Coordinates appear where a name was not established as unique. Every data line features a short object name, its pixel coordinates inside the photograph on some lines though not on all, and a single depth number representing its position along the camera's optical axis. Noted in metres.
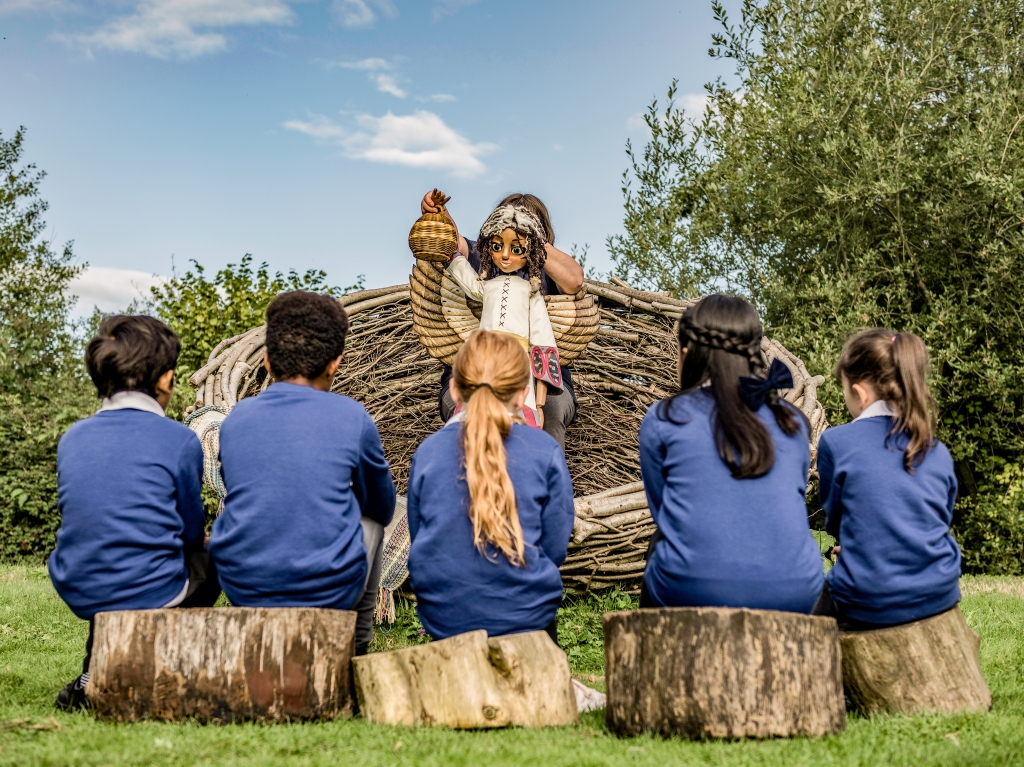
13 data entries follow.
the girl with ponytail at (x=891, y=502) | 2.52
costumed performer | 4.42
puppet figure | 4.16
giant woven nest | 5.50
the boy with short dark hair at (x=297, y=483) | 2.41
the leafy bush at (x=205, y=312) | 6.56
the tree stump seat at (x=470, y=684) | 2.28
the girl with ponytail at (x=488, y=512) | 2.37
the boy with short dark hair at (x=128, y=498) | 2.43
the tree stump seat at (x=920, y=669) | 2.51
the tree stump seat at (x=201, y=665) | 2.29
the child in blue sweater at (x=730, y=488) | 2.27
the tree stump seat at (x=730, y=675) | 2.18
